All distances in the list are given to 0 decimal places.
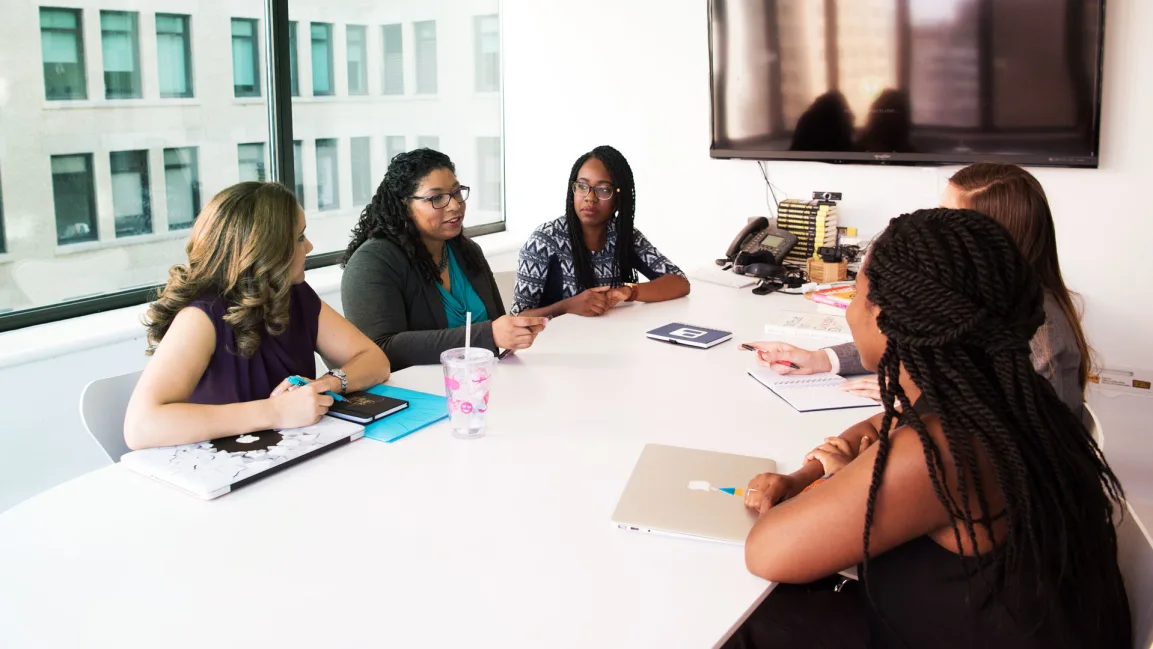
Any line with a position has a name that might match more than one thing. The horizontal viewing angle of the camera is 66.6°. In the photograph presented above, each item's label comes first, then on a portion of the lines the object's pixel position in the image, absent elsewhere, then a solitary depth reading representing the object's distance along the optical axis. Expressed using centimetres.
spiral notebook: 177
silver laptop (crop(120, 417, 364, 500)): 134
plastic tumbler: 153
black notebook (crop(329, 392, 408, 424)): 162
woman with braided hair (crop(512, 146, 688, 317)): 292
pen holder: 310
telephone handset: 322
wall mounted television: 309
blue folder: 157
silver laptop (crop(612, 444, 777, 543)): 123
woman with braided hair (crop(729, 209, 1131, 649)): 104
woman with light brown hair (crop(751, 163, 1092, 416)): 166
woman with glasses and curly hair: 219
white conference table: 100
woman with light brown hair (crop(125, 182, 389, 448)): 151
